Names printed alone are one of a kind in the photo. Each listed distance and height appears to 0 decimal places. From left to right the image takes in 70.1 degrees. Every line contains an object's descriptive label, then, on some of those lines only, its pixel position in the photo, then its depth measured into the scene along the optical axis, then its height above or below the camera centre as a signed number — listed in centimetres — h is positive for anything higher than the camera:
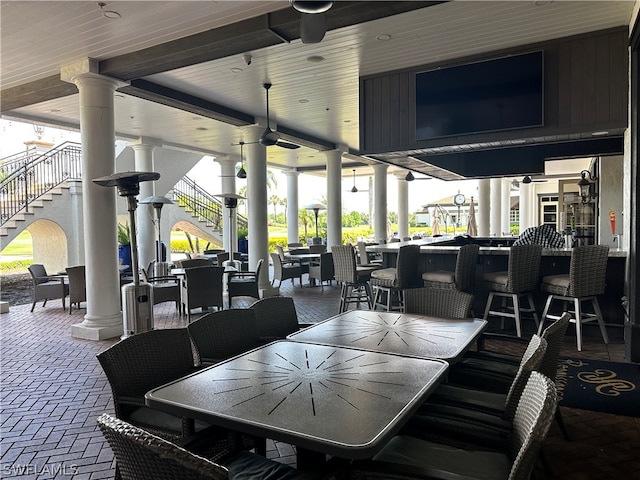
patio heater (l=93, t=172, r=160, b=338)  507 -70
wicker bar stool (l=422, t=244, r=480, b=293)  530 -62
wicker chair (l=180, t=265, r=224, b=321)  626 -83
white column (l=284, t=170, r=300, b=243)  1547 +70
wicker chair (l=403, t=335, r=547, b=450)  192 -86
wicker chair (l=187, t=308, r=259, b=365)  264 -65
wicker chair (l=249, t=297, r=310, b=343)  308 -64
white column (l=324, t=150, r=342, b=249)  1170 +75
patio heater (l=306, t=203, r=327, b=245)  1224 +52
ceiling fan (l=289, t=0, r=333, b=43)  326 +145
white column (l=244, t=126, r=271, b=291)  862 +70
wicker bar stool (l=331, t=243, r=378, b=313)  609 -60
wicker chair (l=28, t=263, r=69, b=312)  765 -96
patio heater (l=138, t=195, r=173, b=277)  800 -63
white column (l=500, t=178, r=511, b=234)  1883 +75
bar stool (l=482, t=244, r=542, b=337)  506 -65
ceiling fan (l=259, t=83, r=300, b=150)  675 +132
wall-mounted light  1049 +71
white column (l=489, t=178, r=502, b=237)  1622 +57
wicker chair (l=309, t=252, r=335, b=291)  907 -86
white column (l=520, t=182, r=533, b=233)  1900 +65
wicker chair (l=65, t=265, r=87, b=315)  724 -88
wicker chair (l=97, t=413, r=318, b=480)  127 -66
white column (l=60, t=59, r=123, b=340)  557 +30
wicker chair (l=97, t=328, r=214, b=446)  216 -73
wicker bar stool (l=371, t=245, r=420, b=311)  568 -64
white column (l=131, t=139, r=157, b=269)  1028 +20
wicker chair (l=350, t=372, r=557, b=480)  135 -86
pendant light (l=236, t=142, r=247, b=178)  1154 +138
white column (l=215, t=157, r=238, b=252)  1312 +148
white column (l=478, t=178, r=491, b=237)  1430 +49
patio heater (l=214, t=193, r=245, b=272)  834 +44
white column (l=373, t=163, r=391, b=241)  1365 +78
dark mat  341 -136
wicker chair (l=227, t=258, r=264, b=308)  732 -95
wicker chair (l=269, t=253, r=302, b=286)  922 -92
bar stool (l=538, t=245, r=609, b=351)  472 -65
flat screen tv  517 +151
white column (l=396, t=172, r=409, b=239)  1669 +80
